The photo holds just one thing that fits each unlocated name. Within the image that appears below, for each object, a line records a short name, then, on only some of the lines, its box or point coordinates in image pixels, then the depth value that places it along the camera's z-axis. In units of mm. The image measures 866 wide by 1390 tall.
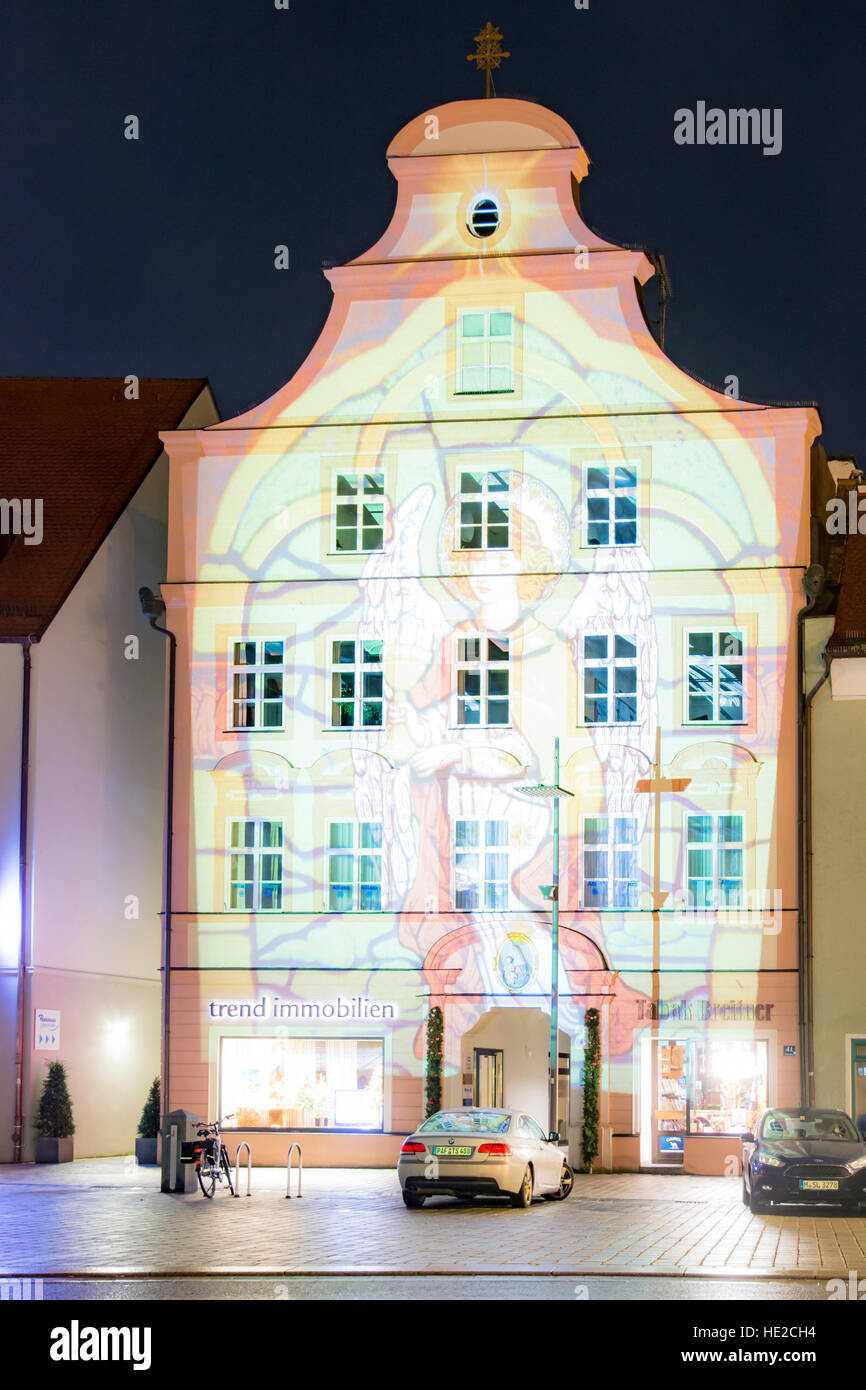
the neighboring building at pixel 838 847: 35906
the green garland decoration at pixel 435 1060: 36750
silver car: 25109
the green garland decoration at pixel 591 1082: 35656
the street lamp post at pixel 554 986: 33219
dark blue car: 24828
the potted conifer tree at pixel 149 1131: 36094
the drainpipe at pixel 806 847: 35906
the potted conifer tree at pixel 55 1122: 36281
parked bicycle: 27891
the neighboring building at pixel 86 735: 37562
